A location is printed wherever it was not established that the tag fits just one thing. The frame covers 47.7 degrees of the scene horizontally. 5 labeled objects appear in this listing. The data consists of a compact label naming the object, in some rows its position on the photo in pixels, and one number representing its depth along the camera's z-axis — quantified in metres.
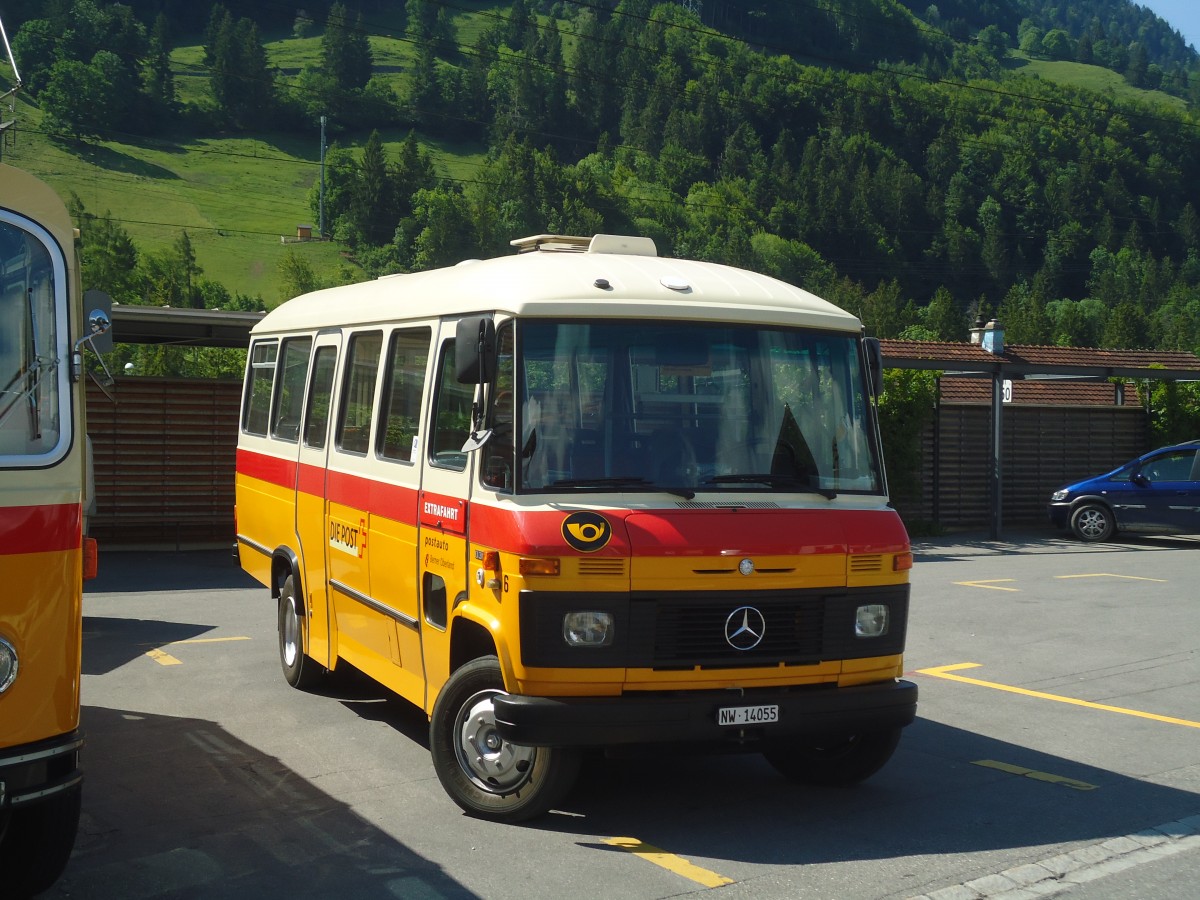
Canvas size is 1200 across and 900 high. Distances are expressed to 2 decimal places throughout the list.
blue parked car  21.62
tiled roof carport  20.25
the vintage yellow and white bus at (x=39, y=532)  4.82
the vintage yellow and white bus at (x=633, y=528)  6.08
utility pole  121.44
